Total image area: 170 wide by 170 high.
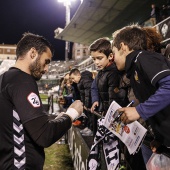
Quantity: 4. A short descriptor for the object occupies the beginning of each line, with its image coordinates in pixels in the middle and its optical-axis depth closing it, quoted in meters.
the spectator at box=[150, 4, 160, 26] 7.36
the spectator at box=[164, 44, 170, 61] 1.89
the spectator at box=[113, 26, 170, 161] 1.20
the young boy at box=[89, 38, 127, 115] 2.40
